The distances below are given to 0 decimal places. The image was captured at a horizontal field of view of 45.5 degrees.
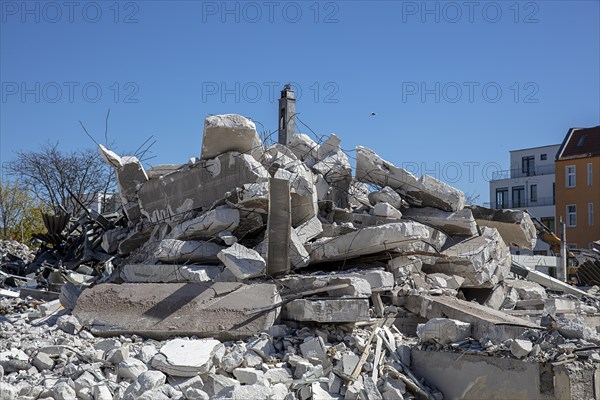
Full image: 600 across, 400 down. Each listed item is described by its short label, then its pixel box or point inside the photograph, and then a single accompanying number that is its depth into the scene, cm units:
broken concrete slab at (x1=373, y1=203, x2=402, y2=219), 1017
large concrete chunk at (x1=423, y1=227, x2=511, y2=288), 1009
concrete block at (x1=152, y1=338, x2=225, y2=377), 653
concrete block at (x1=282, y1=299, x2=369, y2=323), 752
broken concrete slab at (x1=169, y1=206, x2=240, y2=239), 935
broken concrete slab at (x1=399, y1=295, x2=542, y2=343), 738
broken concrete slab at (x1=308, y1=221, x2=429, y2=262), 881
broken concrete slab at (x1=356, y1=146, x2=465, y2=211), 1080
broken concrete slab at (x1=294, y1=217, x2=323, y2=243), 939
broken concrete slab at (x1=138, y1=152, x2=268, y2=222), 1009
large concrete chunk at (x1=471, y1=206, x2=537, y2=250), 1230
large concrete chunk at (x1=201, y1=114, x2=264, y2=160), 998
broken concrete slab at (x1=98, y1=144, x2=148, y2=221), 1111
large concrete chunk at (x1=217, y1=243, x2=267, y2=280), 823
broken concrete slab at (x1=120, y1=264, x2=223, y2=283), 872
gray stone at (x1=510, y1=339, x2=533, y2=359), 651
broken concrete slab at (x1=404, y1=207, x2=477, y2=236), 1062
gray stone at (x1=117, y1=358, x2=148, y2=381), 657
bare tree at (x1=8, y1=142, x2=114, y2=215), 2845
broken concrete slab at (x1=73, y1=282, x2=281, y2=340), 762
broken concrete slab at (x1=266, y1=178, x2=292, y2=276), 880
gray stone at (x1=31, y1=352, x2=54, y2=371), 683
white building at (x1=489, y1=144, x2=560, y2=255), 3809
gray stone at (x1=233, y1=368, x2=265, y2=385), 649
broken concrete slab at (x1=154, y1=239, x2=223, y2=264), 921
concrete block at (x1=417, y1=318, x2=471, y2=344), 712
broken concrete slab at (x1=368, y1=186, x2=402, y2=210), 1059
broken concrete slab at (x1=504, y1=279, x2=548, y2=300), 1122
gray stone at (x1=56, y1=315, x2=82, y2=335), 781
